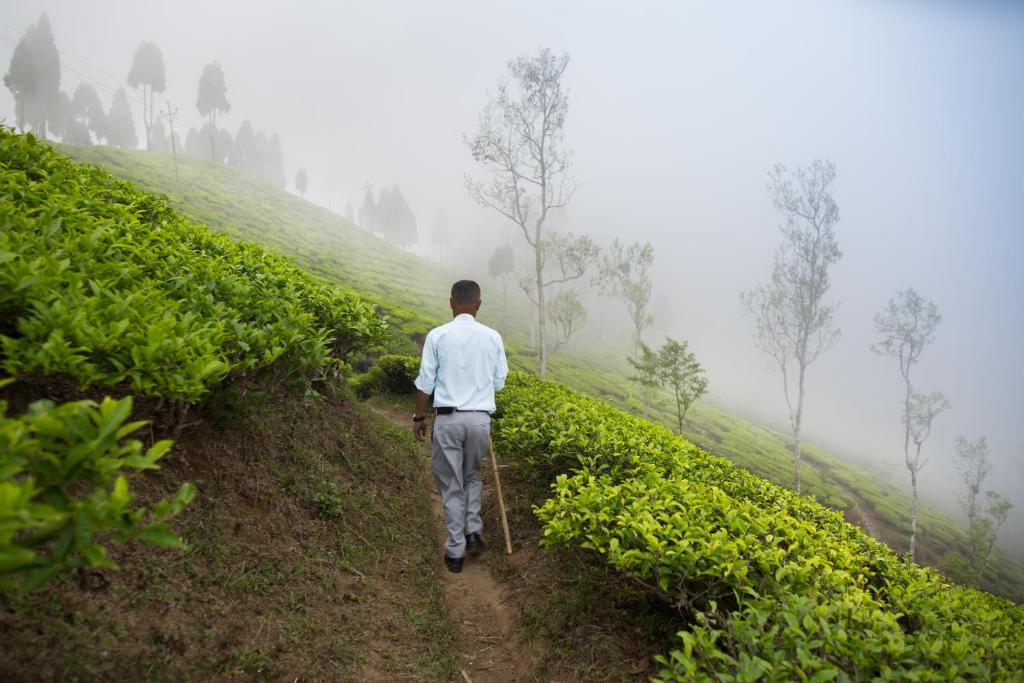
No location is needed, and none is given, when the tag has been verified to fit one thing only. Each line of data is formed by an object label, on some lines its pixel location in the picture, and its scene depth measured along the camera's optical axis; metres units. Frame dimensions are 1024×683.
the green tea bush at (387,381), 11.71
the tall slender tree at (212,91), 66.81
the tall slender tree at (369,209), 88.81
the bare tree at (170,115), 46.33
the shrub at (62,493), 1.26
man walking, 4.86
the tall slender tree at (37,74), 49.97
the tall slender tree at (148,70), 59.67
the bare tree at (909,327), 34.53
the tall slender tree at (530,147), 25.00
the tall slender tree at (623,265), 36.81
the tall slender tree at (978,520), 30.96
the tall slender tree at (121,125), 74.81
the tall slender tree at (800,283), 31.20
